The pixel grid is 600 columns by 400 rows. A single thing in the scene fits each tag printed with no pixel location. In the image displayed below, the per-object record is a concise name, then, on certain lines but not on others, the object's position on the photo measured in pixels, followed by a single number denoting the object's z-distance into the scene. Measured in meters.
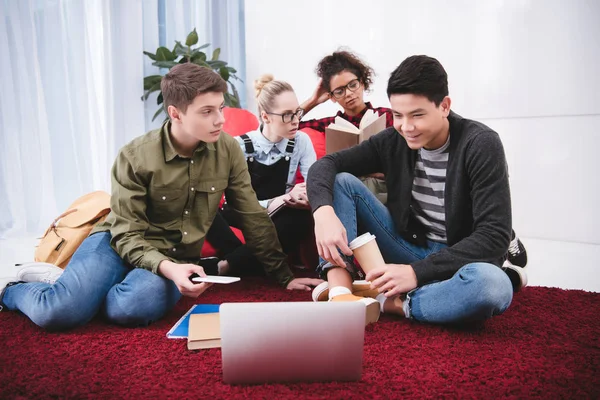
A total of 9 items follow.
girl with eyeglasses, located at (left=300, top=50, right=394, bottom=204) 2.06
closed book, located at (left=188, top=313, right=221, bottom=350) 1.05
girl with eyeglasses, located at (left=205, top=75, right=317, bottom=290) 1.79
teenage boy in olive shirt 1.20
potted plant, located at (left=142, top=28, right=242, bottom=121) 3.01
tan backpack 1.48
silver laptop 0.80
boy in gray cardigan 1.10
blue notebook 1.13
